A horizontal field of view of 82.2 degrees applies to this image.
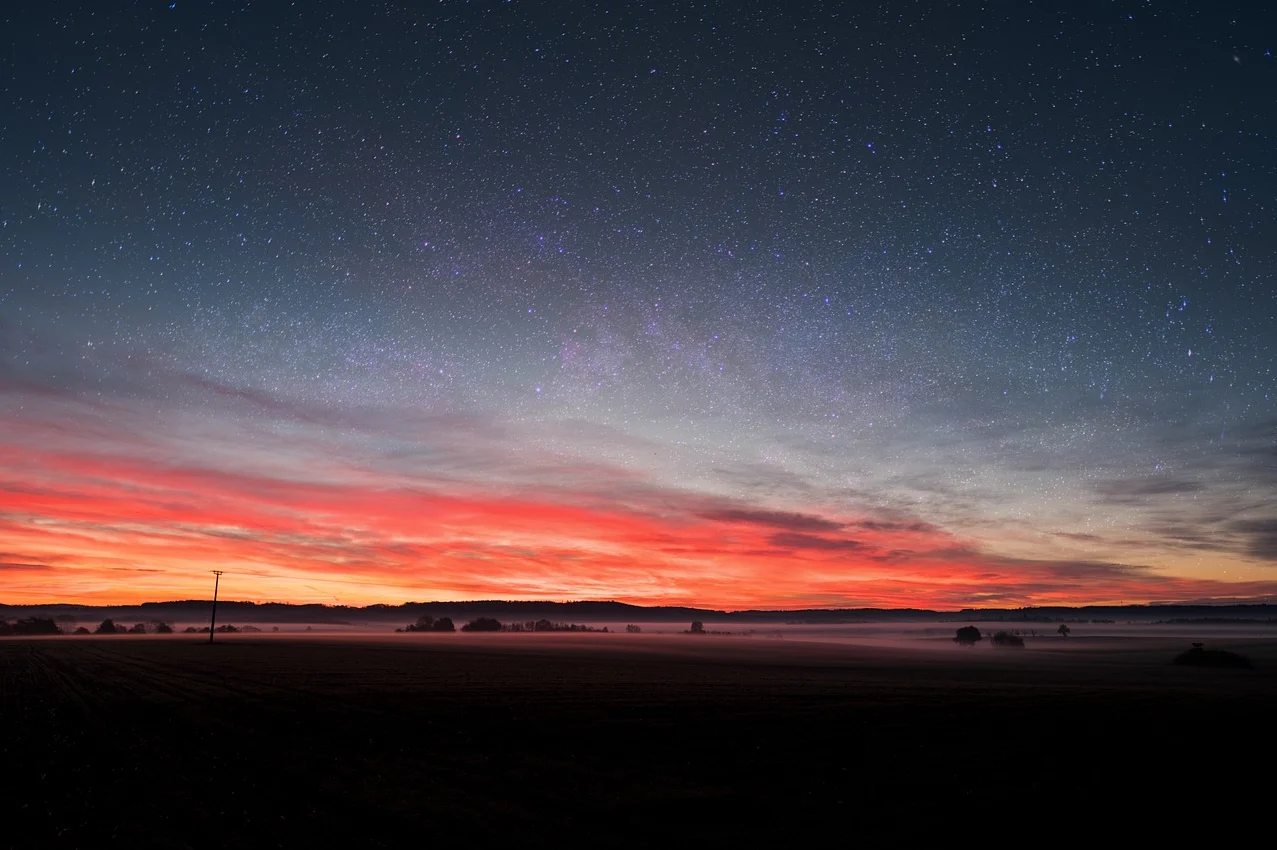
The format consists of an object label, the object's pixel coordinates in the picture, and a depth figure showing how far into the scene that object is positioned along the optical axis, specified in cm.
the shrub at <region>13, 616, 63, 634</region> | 15762
